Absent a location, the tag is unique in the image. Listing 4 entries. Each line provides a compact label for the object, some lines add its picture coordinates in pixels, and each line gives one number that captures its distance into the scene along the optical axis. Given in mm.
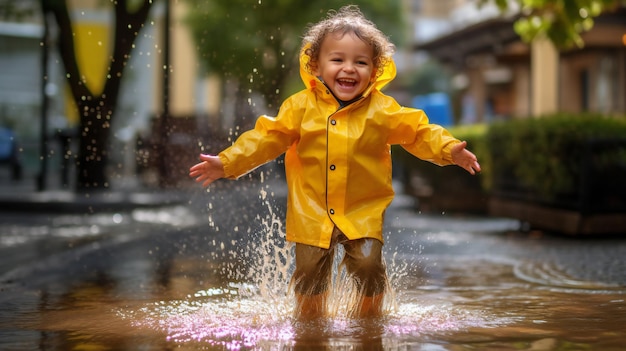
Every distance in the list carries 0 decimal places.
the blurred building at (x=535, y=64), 23172
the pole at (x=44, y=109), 17031
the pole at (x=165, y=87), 13932
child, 4914
